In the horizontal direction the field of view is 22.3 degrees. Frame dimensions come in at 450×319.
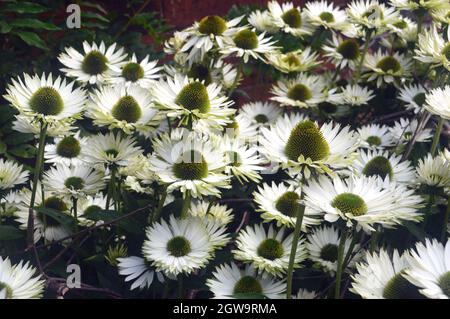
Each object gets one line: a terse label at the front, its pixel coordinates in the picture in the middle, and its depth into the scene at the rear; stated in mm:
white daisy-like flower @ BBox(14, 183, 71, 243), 1317
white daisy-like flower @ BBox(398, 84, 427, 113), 1539
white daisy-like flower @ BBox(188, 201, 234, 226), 1318
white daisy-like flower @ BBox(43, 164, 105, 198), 1302
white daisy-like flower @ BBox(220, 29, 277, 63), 1452
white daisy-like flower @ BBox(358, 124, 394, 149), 1473
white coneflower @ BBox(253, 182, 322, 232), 1230
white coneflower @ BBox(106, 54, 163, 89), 1436
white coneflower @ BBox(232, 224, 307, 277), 1210
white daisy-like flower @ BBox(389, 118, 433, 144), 1462
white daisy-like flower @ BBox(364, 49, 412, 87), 1608
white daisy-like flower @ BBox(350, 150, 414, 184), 1294
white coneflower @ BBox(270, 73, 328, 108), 1549
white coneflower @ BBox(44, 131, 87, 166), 1365
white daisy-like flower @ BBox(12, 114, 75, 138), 1325
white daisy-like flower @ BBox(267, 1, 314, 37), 1596
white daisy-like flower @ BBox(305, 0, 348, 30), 1615
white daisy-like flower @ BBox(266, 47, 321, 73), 1578
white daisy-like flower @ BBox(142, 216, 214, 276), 1181
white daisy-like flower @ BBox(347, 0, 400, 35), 1549
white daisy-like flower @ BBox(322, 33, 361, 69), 1646
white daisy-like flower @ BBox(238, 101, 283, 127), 1591
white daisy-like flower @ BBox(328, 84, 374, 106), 1574
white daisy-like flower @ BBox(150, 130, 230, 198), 1172
